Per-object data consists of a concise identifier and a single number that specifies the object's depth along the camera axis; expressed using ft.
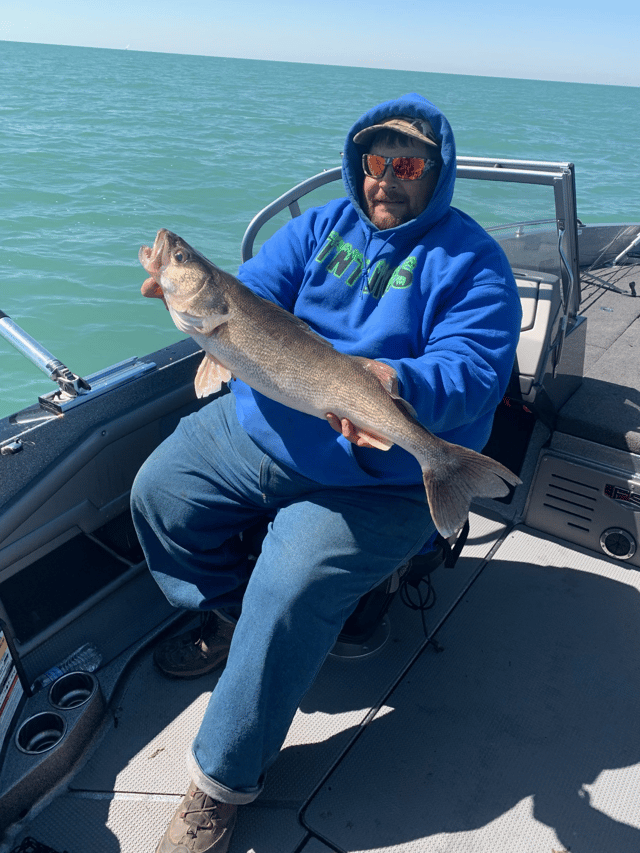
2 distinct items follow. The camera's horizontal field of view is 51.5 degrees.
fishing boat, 6.97
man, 6.22
